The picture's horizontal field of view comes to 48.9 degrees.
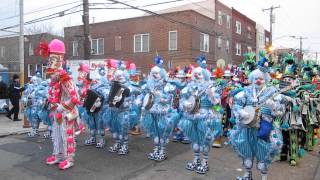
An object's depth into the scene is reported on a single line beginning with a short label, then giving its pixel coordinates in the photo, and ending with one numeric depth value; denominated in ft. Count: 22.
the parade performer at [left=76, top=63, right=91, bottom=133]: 28.68
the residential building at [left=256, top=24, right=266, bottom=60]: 139.13
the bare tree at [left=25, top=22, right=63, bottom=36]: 126.74
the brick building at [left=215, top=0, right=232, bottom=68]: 103.04
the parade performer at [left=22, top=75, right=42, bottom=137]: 32.37
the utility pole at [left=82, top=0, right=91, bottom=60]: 49.16
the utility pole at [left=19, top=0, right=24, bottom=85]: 49.19
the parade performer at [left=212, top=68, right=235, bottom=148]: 30.89
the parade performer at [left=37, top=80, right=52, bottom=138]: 30.81
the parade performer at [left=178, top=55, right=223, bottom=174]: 21.81
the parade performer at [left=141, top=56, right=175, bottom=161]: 24.36
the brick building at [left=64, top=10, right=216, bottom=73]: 86.28
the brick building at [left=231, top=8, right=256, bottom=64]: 115.24
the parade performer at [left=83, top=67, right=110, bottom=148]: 27.55
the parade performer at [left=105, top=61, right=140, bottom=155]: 26.32
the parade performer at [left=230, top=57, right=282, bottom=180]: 17.32
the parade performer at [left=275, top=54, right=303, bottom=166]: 23.60
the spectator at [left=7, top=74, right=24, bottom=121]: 44.62
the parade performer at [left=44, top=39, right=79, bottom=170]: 22.57
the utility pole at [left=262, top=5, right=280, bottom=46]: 120.94
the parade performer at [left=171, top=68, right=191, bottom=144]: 25.13
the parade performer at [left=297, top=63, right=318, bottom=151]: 26.30
